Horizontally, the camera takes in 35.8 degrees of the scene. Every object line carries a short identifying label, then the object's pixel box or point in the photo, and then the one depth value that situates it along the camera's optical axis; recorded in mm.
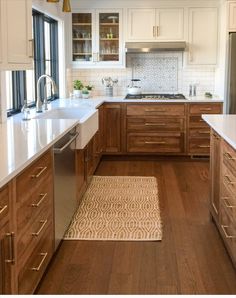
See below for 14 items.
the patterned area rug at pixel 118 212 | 2989
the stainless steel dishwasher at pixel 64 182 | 2599
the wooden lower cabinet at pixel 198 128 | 5122
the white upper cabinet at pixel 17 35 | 2266
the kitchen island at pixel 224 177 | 2430
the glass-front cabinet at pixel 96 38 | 5393
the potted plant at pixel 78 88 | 5312
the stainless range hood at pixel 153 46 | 5231
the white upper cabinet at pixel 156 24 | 5278
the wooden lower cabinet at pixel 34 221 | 1851
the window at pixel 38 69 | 3676
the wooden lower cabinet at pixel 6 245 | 1596
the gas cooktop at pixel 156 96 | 5325
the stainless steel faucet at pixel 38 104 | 3623
